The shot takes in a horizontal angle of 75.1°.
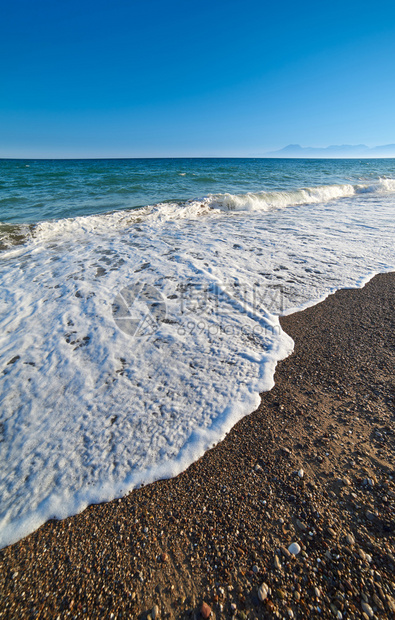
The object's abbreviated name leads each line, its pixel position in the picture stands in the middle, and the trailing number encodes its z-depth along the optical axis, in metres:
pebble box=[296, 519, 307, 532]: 1.59
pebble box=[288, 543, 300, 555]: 1.49
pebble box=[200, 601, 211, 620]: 1.29
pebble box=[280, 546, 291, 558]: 1.48
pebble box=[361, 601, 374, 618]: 1.25
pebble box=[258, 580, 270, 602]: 1.33
